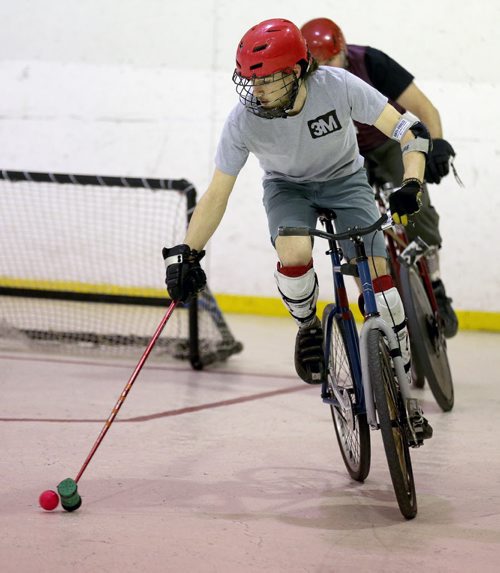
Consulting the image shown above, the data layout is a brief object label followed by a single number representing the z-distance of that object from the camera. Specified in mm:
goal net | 14414
